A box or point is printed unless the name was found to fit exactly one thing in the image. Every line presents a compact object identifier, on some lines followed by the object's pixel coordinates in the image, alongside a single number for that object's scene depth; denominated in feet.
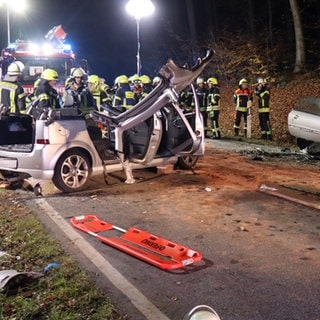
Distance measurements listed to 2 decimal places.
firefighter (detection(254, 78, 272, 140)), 47.93
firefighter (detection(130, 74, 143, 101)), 39.82
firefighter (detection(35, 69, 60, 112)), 29.86
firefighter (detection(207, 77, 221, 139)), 50.65
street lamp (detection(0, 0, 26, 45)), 92.68
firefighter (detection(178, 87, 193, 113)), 50.03
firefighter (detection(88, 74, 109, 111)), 35.53
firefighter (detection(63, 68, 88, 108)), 34.27
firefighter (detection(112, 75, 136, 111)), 37.37
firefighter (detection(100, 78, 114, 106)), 35.78
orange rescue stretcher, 16.16
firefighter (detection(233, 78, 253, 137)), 50.26
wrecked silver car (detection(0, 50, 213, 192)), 25.22
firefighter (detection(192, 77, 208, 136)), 53.05
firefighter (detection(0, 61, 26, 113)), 31.37
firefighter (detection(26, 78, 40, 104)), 41.27
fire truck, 51.65
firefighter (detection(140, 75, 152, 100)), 41.72
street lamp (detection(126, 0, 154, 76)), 55.88
